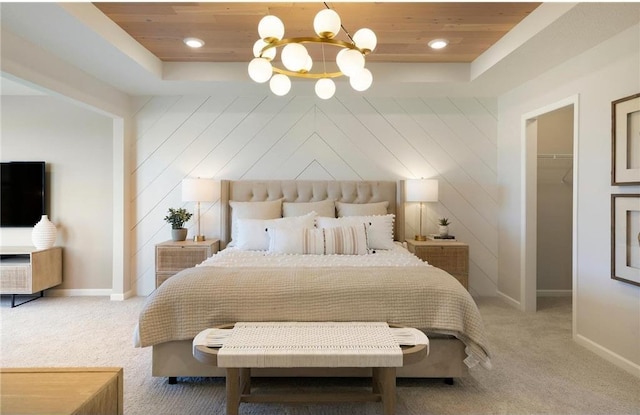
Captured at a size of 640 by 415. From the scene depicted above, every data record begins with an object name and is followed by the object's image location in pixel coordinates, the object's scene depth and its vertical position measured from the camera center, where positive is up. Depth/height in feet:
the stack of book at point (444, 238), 13.76 -1.25
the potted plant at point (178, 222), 13.41 -0.66
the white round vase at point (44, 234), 13.79 -1.11
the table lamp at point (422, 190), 13.44 +0.49
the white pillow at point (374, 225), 11.92 -0.68
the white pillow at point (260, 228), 11.80 -0.77
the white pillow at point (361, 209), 13.28 -0.18
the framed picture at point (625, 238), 8.25 -0.76
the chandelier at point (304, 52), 6.80 +2.97
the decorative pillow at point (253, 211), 13.12 -0.25
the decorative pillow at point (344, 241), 11.01 -1.09
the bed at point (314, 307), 7.26 -1.99
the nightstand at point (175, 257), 12.65 -1.78
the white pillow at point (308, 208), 13.28 -0.15
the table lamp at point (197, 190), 13.26 +0.48
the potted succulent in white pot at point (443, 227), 14.01 -0.86
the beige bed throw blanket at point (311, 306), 7.25 -1.97
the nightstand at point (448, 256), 12.82 -1.77
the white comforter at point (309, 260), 9.29 -1.46
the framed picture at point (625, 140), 8.25 +1.44
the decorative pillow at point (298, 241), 11.00 -1.09
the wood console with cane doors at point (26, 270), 13.03 -2.33
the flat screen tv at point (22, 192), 14.35 +0.44
